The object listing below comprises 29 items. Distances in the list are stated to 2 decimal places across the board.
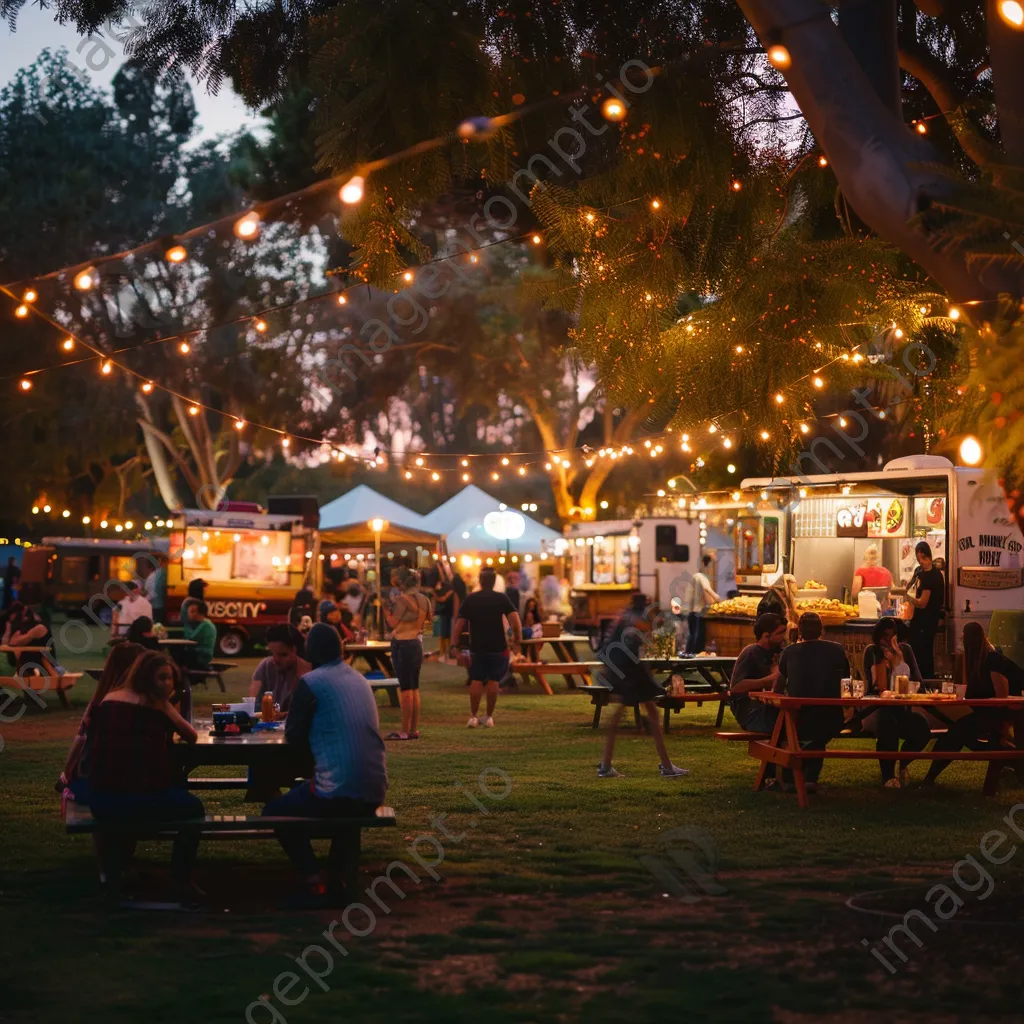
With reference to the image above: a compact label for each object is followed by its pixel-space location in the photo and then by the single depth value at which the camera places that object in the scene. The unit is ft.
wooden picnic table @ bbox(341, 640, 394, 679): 63.68
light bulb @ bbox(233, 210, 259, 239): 31.55
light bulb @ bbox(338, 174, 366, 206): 22.91
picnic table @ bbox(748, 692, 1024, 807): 36.09
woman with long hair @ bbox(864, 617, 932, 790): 39.01
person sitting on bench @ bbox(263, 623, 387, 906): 25.02
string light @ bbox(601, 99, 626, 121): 22.80
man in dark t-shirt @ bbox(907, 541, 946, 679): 57.98
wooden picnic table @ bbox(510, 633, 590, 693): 67.97
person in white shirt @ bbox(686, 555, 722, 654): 75.51
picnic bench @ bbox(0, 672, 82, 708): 57.26
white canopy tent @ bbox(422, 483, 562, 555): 114.21
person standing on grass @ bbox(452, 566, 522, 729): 53.47
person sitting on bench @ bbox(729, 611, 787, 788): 40.96
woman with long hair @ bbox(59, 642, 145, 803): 26.05
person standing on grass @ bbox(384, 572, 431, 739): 50.39
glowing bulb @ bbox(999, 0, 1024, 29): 17.76
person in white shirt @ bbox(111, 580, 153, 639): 66.08
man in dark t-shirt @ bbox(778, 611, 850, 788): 37.37
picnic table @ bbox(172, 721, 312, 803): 27.78
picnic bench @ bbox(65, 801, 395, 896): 24.41
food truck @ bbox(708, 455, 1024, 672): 60.44
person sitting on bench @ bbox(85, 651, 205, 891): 24.66
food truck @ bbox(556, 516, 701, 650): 102.94
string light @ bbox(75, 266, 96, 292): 37.76
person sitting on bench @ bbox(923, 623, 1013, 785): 38.45
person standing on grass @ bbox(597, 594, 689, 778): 40.55
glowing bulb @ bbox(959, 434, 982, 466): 17.47
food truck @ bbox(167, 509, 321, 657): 91.15
